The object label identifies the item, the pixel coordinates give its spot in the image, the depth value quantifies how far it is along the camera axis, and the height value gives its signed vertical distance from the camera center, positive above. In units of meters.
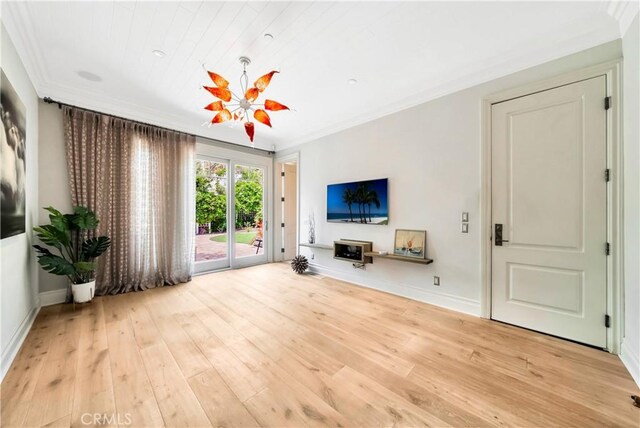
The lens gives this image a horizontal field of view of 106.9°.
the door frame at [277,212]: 5.63 +0.00
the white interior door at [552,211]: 2.12 -0.01
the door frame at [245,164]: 4.55 +1.03
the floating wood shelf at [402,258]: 3.02 -0.64
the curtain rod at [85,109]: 3.04 +1.45
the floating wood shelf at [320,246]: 4.26 -0.64
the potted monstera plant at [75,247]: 2.74 -0.42
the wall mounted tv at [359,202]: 3.61 +0.15
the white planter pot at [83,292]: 2.97 -0.99
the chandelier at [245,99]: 2.19 +1.13
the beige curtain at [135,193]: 3.26 +0.31
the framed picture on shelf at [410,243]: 3.17 -0.45
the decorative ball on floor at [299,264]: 4.61 -1.03
